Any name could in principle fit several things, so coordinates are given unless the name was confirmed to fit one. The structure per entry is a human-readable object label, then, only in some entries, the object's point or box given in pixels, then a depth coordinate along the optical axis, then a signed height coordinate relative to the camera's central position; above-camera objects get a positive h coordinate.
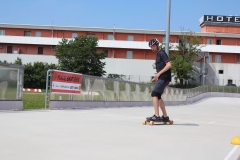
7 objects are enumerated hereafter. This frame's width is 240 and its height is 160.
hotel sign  86.69 +15.88
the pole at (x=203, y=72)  71.55 +3.32
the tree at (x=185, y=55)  68.79 +6.20
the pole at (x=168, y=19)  21.86 +3.90
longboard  9.27 -0.80
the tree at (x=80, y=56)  61.66 +4.95
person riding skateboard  9.19 +0.32
